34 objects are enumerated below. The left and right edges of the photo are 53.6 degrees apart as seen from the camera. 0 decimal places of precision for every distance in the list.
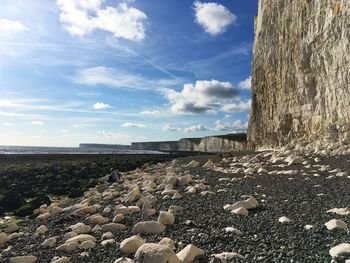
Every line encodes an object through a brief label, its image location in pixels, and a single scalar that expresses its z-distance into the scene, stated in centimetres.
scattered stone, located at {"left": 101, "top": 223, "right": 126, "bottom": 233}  678
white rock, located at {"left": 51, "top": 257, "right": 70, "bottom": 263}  528
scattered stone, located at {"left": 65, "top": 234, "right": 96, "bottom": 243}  616
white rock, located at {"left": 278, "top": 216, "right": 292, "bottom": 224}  587
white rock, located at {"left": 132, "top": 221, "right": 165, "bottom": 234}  618
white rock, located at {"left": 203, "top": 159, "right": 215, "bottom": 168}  1900
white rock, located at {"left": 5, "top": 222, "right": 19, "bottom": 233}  856
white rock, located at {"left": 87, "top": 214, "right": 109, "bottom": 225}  755
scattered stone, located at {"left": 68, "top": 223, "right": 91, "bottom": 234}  688
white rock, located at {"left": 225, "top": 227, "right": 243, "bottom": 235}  551
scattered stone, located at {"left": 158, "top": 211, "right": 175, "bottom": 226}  654
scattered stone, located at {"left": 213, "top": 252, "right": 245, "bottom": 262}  449
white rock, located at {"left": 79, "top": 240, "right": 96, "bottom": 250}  587
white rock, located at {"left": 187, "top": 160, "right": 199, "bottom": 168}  1996
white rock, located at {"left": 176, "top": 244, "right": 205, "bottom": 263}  461
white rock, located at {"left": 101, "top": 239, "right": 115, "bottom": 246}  586
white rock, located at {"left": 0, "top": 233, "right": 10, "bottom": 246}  728
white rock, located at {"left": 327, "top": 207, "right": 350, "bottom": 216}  593
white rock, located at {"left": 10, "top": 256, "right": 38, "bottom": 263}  552
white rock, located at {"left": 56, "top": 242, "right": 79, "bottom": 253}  590
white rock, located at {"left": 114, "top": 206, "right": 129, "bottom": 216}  794
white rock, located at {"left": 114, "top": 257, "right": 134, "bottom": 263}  469
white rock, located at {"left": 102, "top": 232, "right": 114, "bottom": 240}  630
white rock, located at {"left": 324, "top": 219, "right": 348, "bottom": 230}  512
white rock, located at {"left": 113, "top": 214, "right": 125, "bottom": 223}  739
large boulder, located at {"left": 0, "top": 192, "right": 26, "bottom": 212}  1199
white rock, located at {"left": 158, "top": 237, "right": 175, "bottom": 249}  516
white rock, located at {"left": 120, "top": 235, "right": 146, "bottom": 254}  529
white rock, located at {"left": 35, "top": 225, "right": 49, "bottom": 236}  748
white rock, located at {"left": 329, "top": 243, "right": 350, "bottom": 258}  413
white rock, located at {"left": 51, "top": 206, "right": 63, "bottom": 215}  984
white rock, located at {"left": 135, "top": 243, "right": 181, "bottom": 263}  426
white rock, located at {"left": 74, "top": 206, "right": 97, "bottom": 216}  876
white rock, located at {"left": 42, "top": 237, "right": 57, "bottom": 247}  640
